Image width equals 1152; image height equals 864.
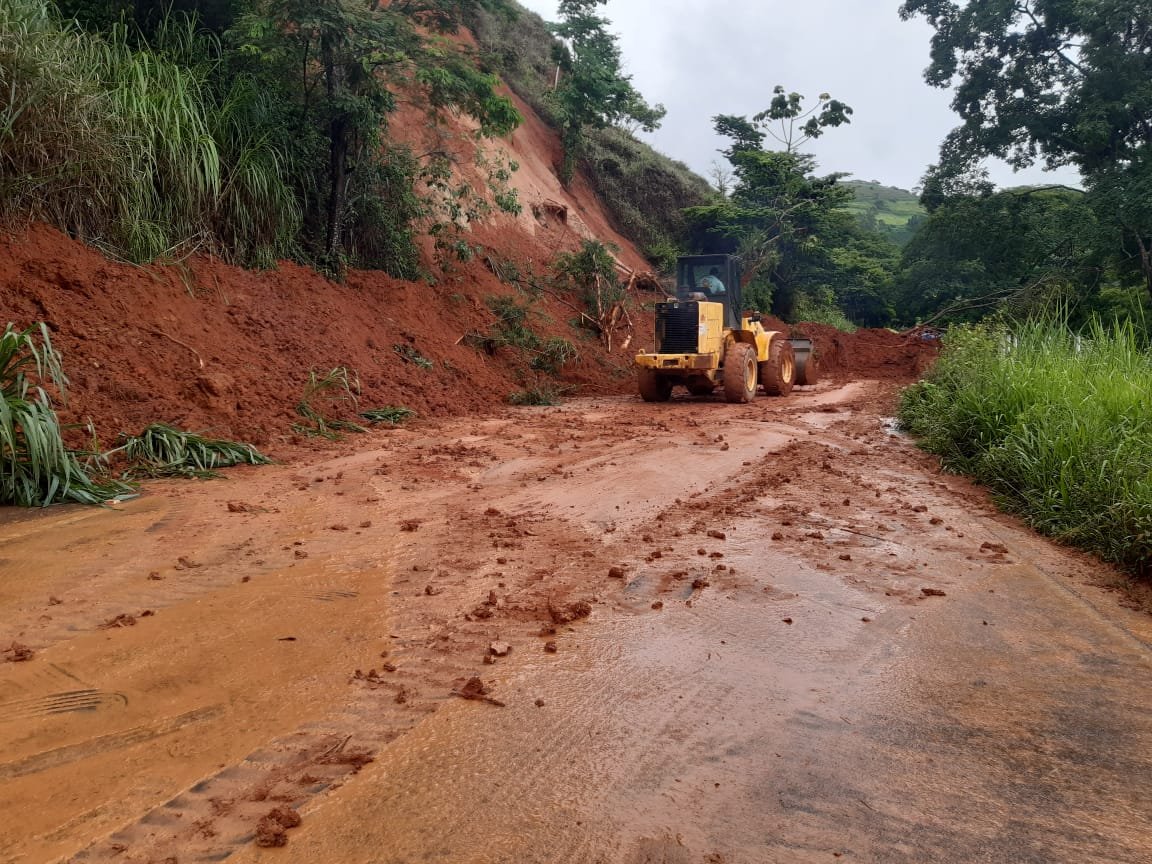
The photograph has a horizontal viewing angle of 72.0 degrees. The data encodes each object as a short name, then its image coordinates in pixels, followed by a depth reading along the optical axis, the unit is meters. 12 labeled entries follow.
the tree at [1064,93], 19.59
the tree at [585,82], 24.34
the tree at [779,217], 27.50
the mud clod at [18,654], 3.11
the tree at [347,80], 10.64
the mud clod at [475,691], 2.96
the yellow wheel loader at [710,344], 13.21
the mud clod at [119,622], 3.49
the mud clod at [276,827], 2.11
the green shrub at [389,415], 9.84
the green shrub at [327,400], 8.75
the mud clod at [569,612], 3.76
